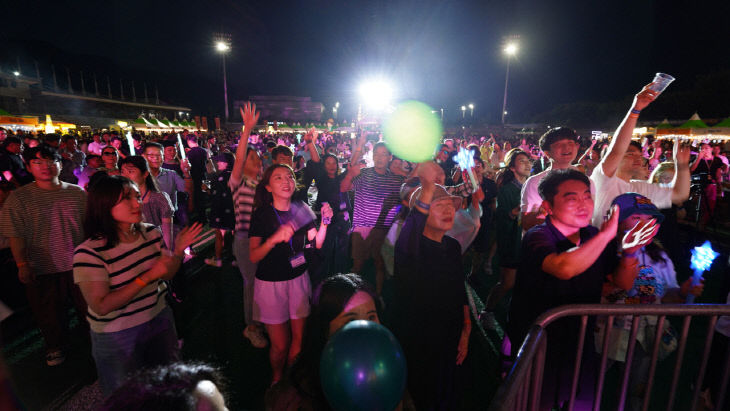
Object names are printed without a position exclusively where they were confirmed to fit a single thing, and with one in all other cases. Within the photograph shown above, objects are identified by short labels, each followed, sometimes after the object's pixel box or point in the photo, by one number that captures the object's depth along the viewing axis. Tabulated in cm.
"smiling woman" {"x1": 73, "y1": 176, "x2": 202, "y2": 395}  210
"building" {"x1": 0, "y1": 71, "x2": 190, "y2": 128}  4775
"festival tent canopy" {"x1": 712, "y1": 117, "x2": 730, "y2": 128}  1859
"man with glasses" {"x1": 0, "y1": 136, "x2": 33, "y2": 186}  583
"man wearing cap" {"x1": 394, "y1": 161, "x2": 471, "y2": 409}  248
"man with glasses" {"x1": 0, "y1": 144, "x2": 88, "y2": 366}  326
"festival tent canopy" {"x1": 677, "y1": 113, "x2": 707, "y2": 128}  2019
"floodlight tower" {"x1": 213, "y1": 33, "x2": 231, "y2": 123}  2677
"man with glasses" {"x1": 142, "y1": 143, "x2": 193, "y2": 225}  457
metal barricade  169
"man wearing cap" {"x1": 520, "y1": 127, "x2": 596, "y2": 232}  345
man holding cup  313
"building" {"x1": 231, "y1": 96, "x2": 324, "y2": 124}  10012
